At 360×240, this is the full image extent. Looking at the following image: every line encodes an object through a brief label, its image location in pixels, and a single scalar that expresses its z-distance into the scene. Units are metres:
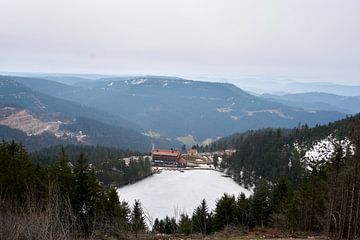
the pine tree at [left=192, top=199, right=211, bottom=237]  35.35
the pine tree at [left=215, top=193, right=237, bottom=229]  37.78
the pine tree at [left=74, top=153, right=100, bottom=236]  31.20
